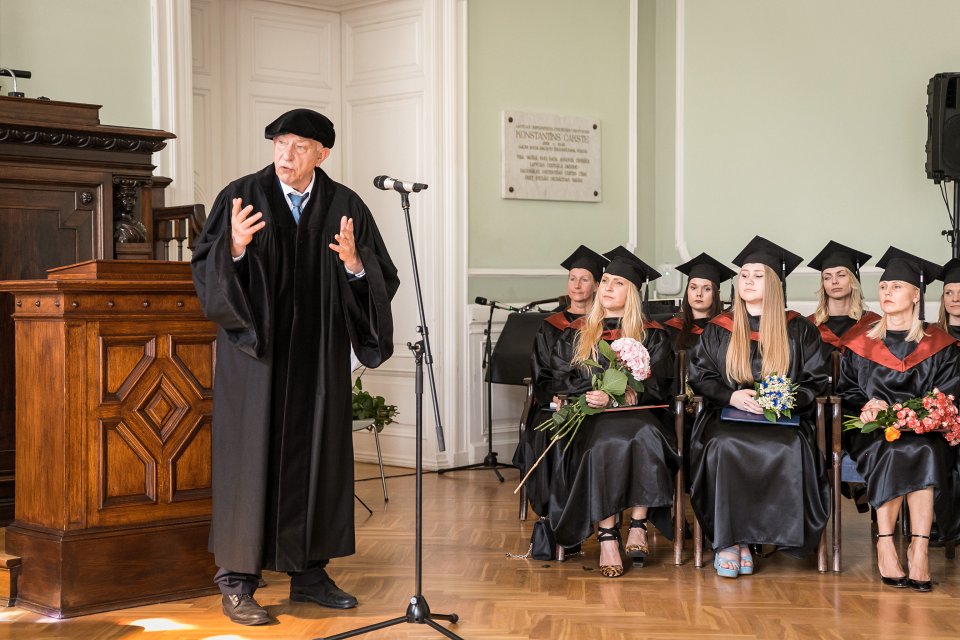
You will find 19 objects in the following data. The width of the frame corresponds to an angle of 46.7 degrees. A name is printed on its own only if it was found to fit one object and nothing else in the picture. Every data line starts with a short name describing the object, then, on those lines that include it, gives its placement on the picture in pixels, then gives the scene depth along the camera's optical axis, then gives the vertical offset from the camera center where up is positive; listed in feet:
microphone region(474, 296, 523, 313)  26.66 -0.49
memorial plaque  28.23 +3.24
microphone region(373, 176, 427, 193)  13.34 +1.17
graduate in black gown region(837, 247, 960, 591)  16.49 -1.88
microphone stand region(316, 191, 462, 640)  13.24 -3.12
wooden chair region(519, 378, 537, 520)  19.71 -2.27
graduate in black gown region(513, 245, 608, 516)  18.63 -1.39
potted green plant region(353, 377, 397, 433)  22.76 -2.65
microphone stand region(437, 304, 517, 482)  26.78 -3.85
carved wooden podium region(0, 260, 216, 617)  14.40 -2.08
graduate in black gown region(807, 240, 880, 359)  21.17 -0.18
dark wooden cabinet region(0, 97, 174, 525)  19.72 +1.60
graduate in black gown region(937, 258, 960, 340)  19.94 -0.31
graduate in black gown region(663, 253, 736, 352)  20.90 -0.28
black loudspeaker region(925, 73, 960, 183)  23.36 +3.29
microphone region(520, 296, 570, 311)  23.42 -0.45
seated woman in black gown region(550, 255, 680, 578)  17.44 -2.99
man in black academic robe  14.10 -0.90
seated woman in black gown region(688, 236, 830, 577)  17.04 -2.41
